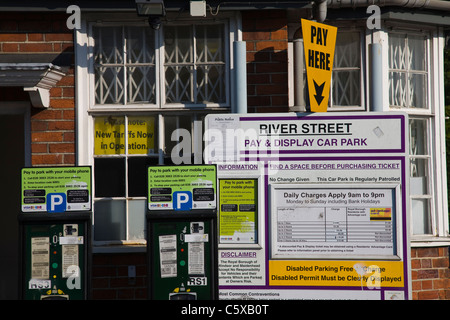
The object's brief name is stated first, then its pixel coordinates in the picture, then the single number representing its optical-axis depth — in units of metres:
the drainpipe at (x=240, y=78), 7.08
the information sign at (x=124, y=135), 7.63
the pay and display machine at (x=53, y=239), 6.01
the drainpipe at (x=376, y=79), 7.15
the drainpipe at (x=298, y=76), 7.26
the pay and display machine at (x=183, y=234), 5.86
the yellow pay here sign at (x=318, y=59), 6.39
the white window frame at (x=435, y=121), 7.86
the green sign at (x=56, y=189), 6.05
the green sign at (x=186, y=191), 5.90
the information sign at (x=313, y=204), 5.91
